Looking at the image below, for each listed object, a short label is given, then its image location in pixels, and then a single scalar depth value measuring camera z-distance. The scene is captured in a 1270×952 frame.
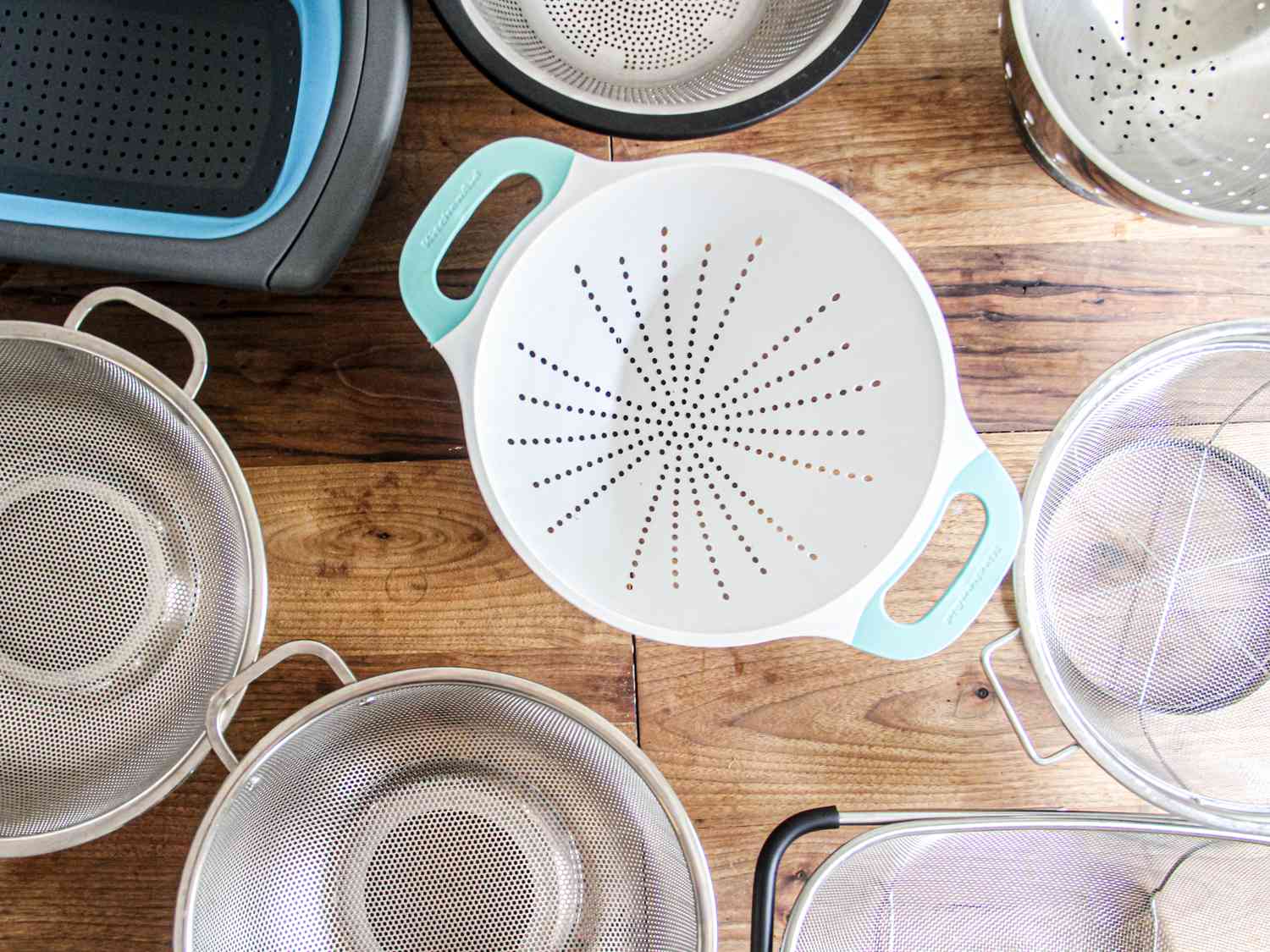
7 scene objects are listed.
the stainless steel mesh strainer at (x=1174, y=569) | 0.77
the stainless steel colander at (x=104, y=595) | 0.70
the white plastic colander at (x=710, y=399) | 0.66
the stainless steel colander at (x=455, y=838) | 0.69
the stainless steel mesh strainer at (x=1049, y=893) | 0.75
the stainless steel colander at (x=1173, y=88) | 0.78
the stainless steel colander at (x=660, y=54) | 0.63
